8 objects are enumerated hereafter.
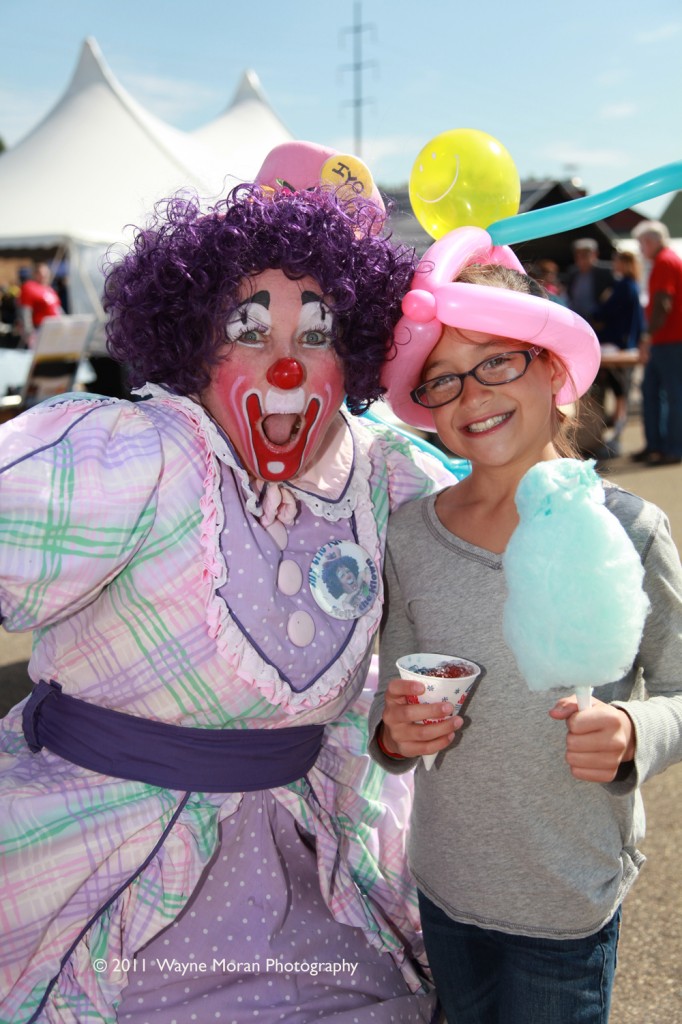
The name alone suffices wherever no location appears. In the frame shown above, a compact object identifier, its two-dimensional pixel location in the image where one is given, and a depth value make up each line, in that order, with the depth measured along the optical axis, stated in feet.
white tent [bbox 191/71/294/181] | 46.34
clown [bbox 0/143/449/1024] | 4.84
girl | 4.64
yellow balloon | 5.79
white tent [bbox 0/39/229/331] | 37.76
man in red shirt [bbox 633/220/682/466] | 24.63
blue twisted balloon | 5.42
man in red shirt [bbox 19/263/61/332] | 35.19
